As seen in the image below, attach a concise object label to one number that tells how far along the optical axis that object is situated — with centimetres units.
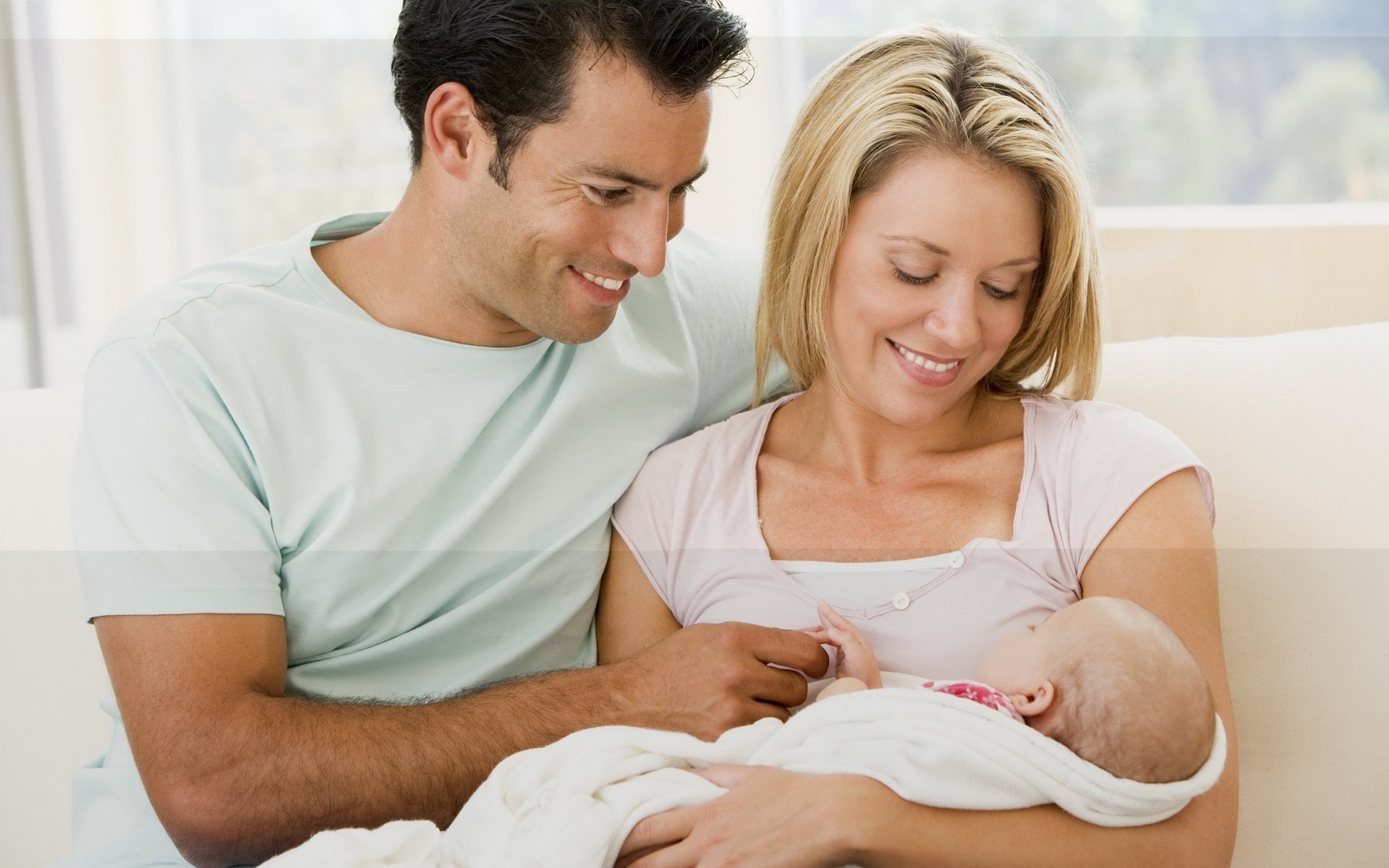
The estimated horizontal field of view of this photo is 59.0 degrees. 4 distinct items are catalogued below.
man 150
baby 136
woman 154
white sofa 168
